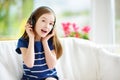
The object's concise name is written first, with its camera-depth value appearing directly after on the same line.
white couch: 1.77
